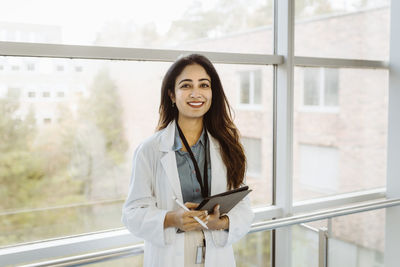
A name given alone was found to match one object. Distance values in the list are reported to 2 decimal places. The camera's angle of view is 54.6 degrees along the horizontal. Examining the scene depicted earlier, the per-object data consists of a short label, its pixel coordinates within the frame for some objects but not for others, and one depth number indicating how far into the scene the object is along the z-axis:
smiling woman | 1.61
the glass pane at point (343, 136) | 3.00
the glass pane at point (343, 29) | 2.91
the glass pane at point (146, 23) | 2.03
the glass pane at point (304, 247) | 2.84
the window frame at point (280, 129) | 2.02
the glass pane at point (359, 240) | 3.22
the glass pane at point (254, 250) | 2.74
